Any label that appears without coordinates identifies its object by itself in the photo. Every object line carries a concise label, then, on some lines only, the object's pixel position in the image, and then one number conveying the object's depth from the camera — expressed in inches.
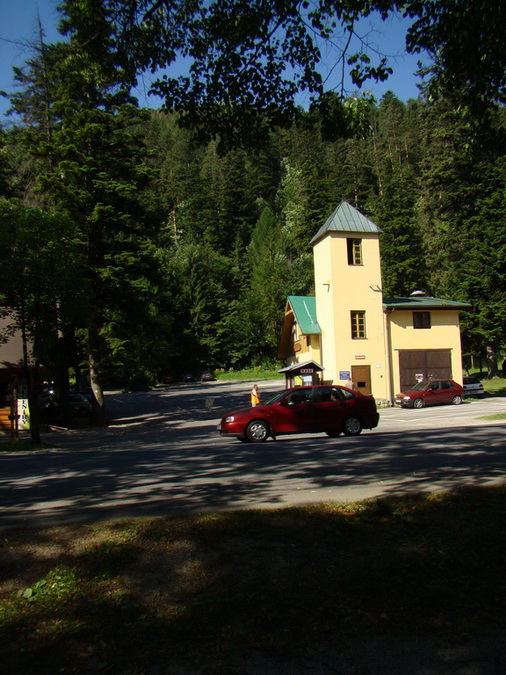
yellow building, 1362.0
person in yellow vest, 1051.3
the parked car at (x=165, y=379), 2881.9
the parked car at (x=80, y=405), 1307.8
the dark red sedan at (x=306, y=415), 631.8
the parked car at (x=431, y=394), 1295.5
